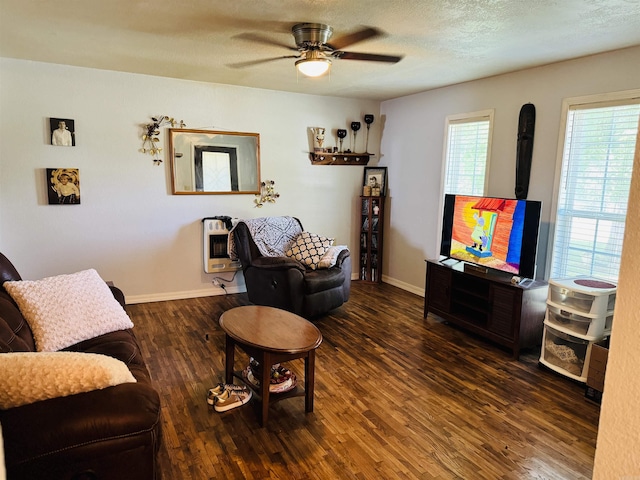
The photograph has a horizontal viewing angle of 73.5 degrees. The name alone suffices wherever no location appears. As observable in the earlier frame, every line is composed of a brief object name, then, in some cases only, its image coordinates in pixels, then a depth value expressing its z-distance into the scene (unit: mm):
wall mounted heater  4734
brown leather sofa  1269
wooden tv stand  3354
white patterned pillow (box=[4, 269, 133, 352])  2199
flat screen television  3393
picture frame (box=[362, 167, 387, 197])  5523
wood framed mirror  4531
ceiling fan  2698
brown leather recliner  3984
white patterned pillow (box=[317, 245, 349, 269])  4309
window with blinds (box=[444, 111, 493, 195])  4234
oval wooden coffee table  2352
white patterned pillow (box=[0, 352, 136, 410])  1321
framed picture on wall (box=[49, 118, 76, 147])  3965
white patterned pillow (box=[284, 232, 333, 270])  4363
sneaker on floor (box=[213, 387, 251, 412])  2539
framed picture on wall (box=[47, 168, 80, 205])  4020
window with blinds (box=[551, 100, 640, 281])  3121
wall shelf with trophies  5258
